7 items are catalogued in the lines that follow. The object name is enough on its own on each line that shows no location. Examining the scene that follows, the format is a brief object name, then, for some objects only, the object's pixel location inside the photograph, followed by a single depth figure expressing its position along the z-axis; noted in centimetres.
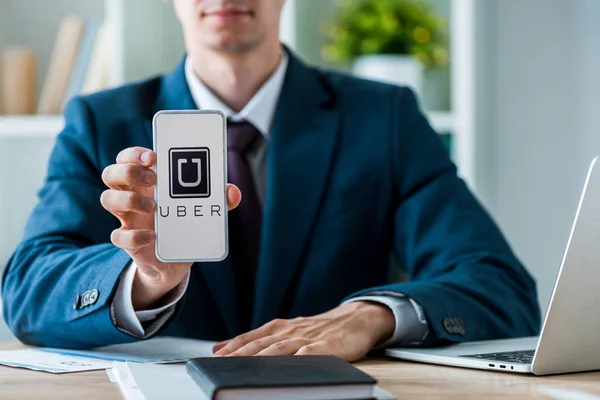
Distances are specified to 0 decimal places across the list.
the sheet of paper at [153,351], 121
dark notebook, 83
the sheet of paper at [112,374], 104
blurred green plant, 295
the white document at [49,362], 113
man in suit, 153
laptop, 97
